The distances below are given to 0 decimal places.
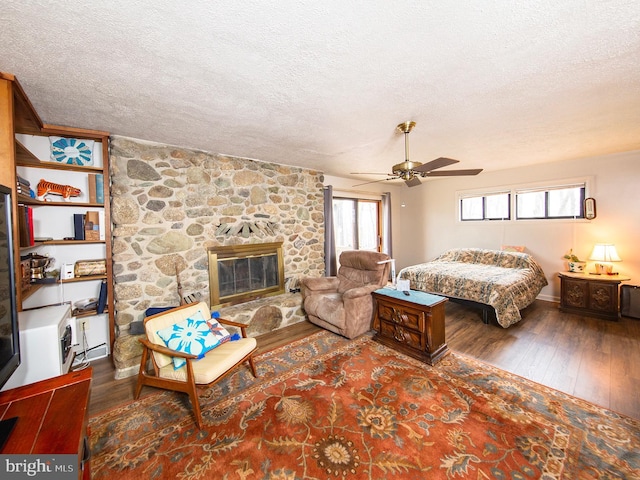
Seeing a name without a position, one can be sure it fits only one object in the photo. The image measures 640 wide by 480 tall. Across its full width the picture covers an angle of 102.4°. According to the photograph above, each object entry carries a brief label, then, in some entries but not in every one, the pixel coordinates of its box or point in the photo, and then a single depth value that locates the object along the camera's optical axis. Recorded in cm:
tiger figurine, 249
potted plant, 405
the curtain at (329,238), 473
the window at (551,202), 435
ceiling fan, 251
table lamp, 375
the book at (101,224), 274
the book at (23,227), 188
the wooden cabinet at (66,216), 244
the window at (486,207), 512
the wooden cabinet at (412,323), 263
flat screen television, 106
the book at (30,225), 204
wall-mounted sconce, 411
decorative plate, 255
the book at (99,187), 268
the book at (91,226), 265
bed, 342
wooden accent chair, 193
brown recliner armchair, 320
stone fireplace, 275
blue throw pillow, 205
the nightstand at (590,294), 358
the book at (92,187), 266
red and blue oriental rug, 152
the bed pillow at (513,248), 481
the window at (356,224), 553
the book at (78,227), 260
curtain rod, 518
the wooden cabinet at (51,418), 87
